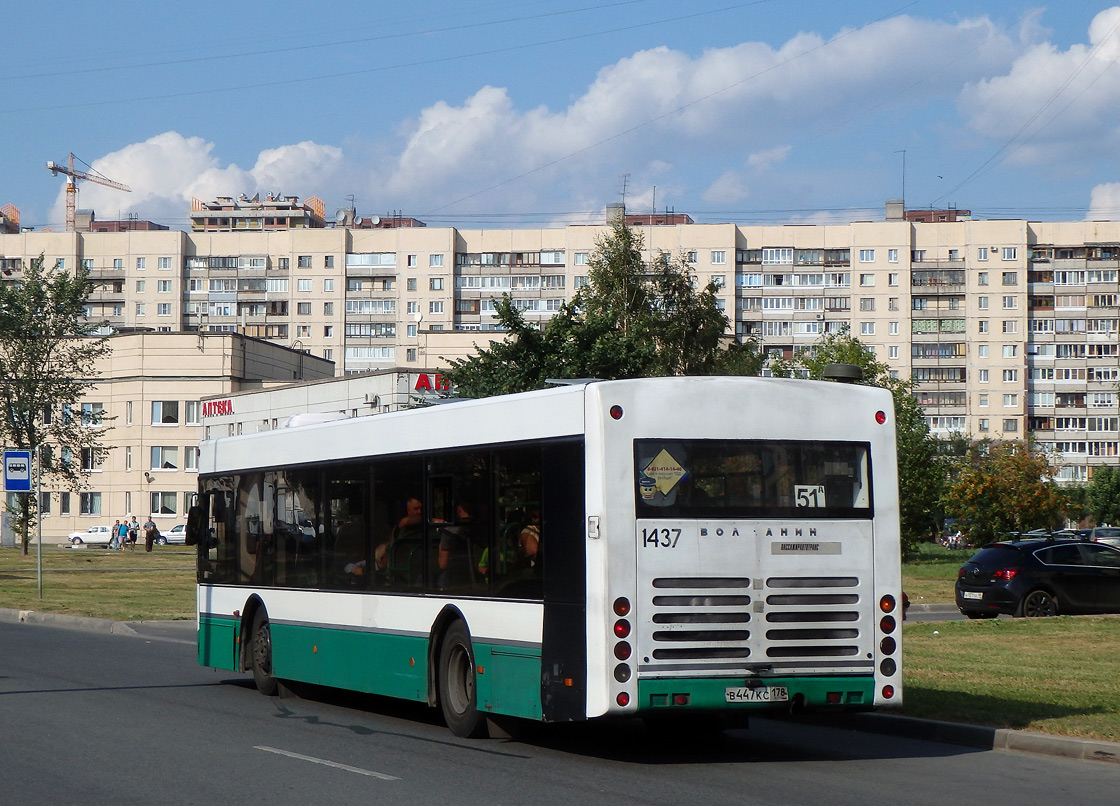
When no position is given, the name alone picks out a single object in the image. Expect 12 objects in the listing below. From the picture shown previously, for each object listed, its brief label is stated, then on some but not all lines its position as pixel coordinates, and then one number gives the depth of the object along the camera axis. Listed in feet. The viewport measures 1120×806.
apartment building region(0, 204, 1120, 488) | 394.52
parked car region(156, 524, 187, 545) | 276.62
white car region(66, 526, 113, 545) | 272.10
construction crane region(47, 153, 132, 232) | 572.92
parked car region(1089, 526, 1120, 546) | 199.41
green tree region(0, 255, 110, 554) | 187.32
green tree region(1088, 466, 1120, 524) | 296.92
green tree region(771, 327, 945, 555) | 180.75
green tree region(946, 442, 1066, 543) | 151.84
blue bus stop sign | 97.86
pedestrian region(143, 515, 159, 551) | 220.02
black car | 81.46
